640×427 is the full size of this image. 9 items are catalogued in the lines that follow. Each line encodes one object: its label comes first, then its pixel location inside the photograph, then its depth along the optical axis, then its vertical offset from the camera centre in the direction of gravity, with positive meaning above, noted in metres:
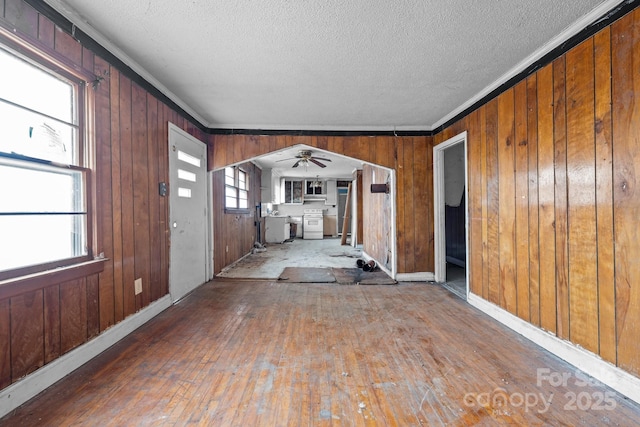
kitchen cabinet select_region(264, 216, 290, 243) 8.47 -0.50
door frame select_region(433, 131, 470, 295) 3.86 -0.04
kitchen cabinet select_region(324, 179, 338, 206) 10.08 +0.87
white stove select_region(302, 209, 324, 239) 9.64 -0.43
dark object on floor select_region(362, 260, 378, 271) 4.64 -0.97
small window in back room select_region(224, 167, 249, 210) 4.96 +0.55
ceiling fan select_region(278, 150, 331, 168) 5.49 +1.27
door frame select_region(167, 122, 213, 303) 3.82 -0.19
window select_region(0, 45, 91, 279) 1.39 +0.29
